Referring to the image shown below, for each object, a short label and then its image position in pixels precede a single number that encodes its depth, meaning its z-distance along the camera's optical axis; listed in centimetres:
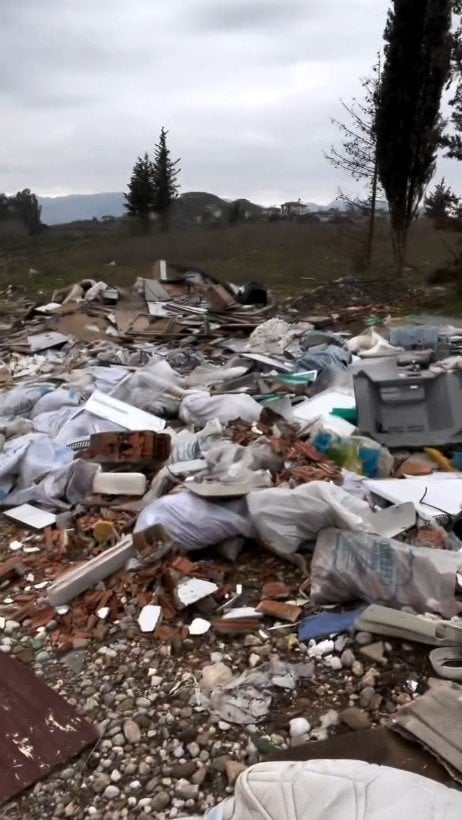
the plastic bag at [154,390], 554
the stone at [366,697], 235
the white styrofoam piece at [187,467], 386
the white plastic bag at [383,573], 271
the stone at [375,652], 252
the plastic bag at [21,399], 578
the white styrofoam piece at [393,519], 319
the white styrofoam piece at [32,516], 391
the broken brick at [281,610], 283
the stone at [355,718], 225
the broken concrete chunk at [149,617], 286
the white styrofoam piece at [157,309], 987
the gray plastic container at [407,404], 449
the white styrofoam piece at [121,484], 399
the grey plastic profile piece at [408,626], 251
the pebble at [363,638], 260
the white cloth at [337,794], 143
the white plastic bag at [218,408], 496
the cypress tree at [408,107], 1405
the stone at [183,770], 214
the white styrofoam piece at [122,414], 504
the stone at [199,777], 212
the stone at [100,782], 212
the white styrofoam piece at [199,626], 281
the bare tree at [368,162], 1459
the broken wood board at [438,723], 201
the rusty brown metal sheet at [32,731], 221
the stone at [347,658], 253
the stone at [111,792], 209
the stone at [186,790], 207
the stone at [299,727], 225
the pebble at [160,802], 204
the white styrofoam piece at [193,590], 292
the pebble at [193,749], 222
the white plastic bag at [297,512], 308
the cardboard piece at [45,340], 840
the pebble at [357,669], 248
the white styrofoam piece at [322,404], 491
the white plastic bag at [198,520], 324
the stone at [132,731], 230
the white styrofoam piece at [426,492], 349
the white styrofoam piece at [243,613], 285
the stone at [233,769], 211
